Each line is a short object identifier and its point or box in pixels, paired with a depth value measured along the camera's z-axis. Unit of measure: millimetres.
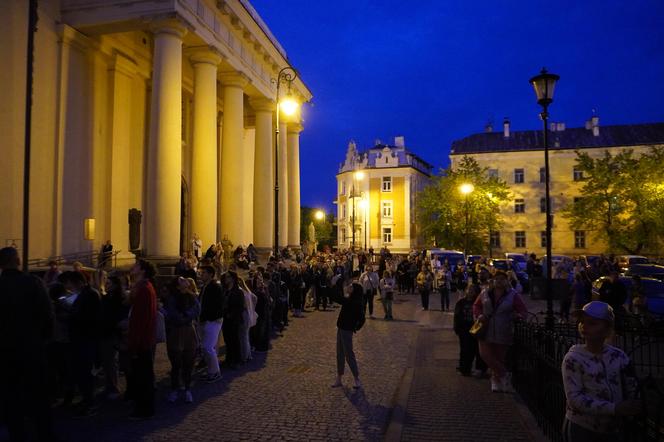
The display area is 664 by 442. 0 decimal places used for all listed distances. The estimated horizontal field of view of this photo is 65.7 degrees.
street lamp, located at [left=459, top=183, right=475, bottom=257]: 30122
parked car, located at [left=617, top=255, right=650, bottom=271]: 33581
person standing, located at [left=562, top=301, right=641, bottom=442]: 3270
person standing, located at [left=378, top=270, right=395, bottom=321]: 16875
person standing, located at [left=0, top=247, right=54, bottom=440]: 5398
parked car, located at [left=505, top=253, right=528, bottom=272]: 31312
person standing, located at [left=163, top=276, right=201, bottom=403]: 7277
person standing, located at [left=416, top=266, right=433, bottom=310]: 18656
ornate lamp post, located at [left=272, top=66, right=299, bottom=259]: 16109
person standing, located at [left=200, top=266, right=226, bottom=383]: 8453
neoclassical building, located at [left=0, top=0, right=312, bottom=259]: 17531
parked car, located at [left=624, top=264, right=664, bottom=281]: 21453
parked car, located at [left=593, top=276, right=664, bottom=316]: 14095
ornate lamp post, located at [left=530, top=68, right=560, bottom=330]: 11398
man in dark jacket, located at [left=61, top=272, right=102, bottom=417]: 6812
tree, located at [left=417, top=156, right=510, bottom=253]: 47844
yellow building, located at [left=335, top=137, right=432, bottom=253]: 67938
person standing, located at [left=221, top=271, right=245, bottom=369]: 9602
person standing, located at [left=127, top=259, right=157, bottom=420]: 6551
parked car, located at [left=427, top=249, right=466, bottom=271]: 28900
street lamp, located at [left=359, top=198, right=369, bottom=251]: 65250
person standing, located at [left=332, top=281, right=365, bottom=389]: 8211
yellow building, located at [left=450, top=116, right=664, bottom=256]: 57812
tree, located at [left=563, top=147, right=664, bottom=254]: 44531
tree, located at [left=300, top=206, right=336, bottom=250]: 93250
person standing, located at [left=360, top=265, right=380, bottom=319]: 16438
